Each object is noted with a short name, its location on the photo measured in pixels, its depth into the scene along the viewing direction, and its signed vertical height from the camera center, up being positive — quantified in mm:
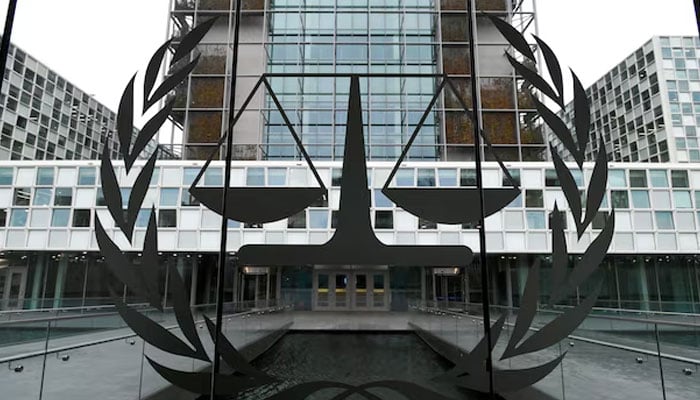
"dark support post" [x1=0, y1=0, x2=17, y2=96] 3195 +1723
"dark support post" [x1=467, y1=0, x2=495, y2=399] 3555 +183
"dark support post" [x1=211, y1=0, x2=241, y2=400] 3649 +155
